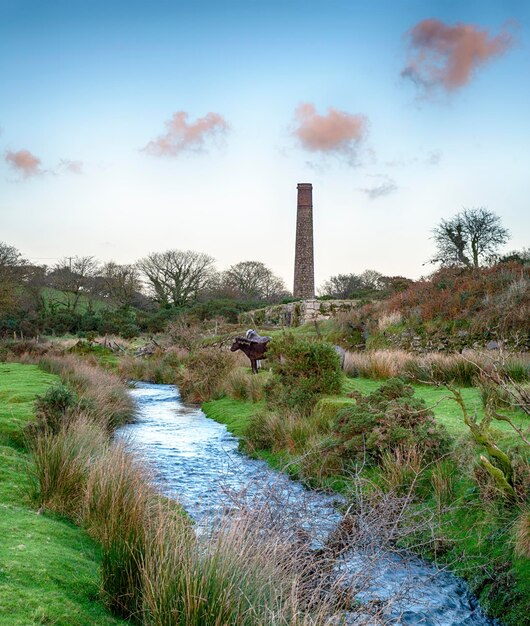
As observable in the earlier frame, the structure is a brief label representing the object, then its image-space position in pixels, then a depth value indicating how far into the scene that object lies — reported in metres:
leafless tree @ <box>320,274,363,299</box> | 58.31
